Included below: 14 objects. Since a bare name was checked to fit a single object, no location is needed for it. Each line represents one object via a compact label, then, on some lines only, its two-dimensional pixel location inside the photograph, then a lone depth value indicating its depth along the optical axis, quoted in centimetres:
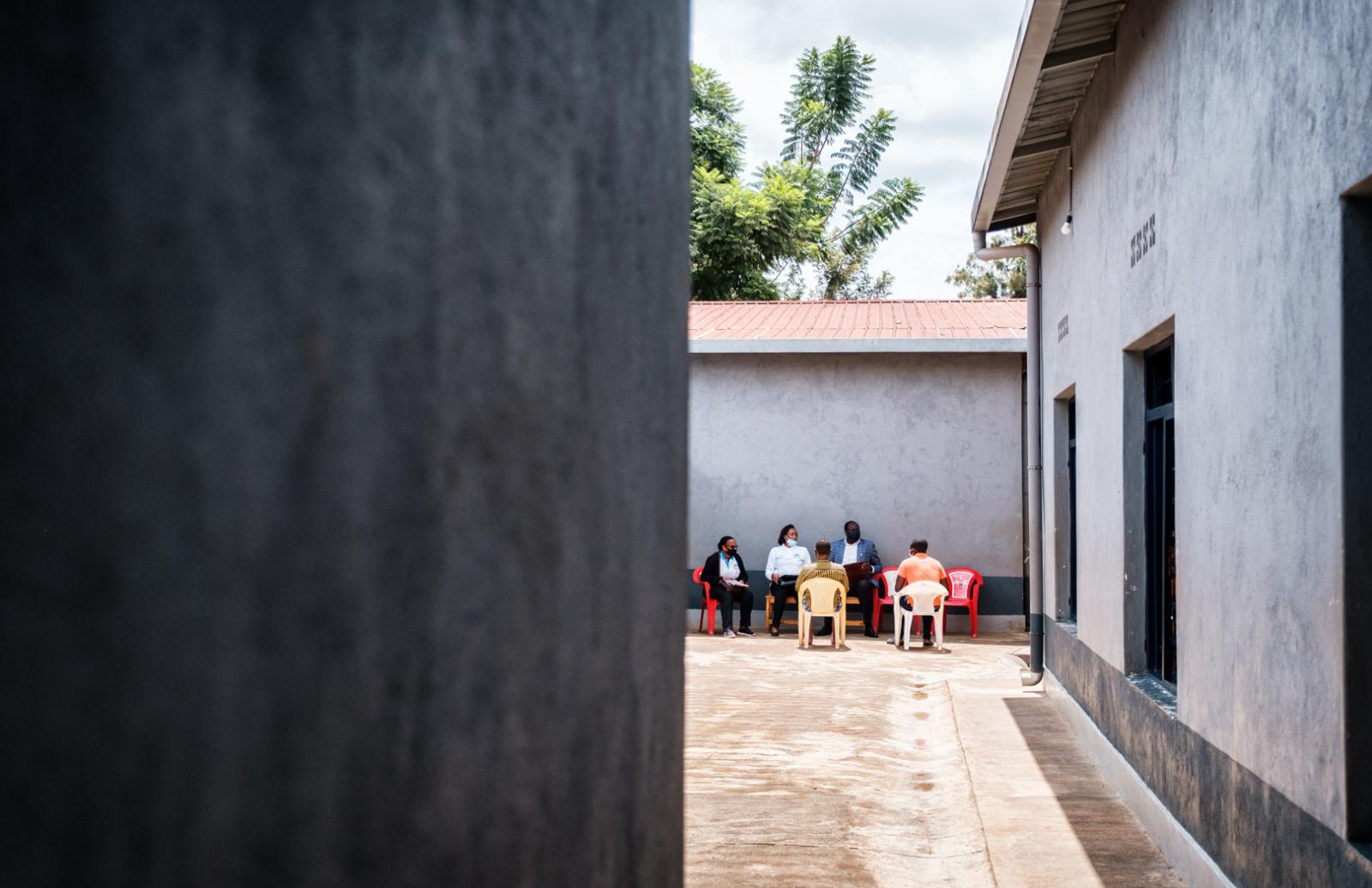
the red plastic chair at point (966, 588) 1546
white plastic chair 1391
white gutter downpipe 1006
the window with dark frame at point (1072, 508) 949
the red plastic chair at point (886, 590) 1491
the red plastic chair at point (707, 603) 1542
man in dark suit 1526
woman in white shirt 1532
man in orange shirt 1409
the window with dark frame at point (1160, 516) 624
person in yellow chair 1392
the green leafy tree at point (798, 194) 2559
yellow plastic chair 1398
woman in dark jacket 1541
